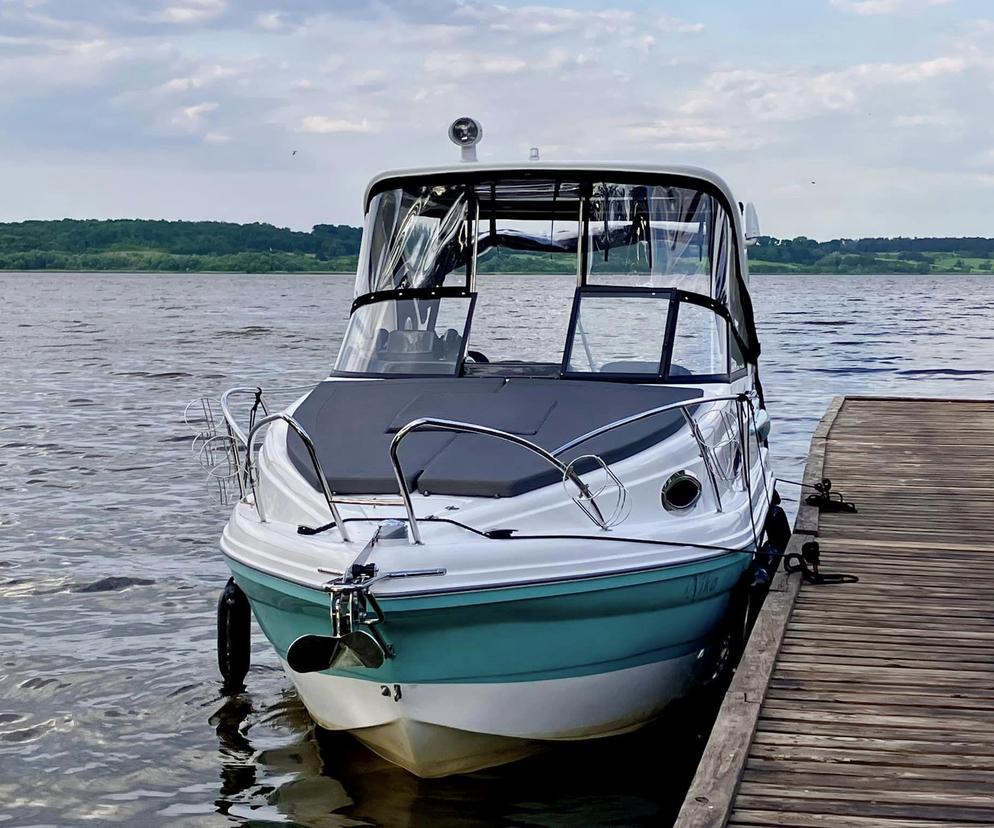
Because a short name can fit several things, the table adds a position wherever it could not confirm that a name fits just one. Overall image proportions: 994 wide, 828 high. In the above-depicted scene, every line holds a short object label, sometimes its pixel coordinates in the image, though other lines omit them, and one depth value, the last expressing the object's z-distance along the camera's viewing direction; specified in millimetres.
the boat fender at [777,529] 9070
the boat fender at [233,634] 7691
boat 5863
